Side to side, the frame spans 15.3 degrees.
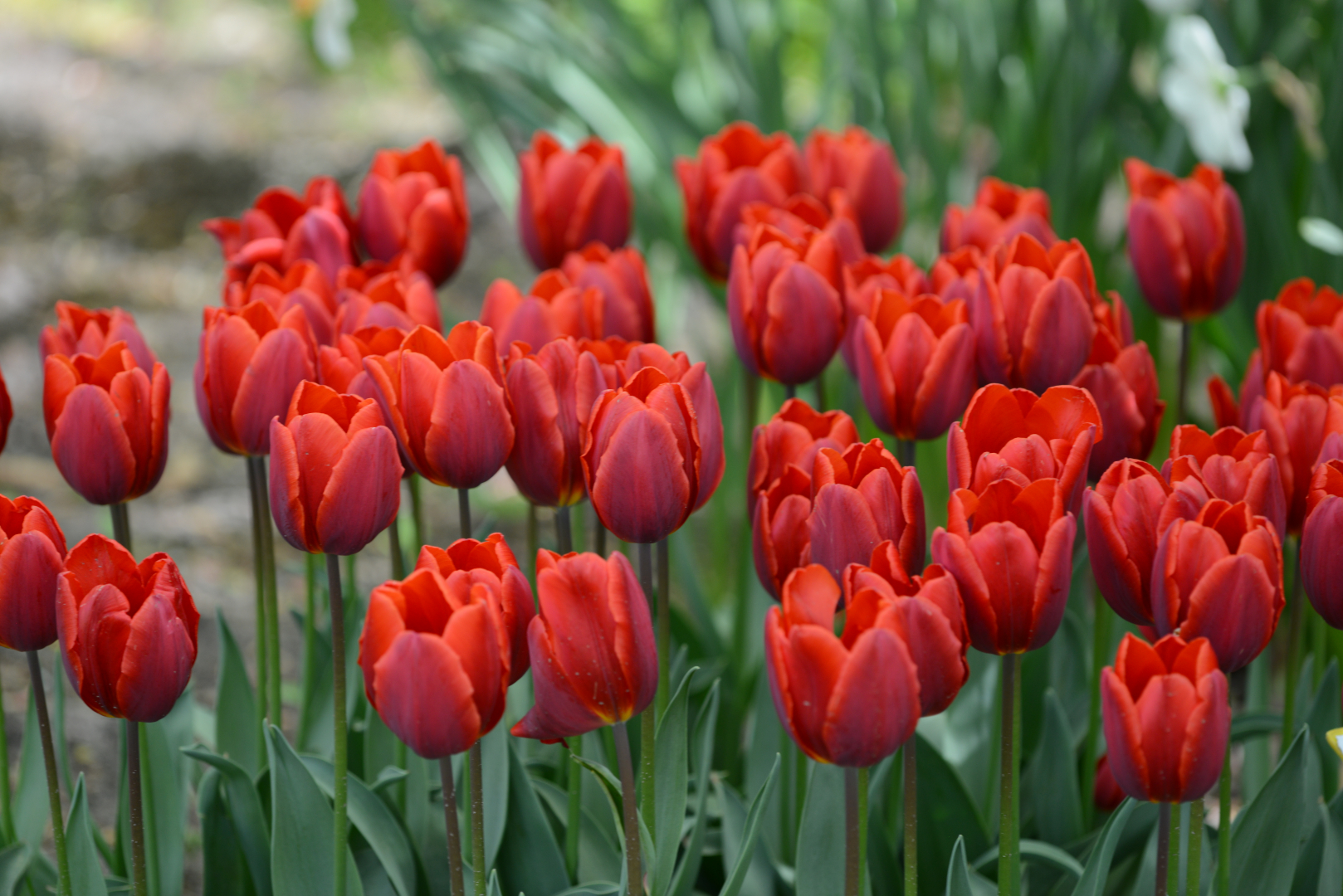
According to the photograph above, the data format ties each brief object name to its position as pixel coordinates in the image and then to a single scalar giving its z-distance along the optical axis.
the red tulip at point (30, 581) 1.80
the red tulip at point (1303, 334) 1.93
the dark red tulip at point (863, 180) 2.13
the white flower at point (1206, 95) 2.22
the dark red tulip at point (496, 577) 1.76
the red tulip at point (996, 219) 2.02
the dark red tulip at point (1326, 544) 1.79
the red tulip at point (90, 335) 1.94
